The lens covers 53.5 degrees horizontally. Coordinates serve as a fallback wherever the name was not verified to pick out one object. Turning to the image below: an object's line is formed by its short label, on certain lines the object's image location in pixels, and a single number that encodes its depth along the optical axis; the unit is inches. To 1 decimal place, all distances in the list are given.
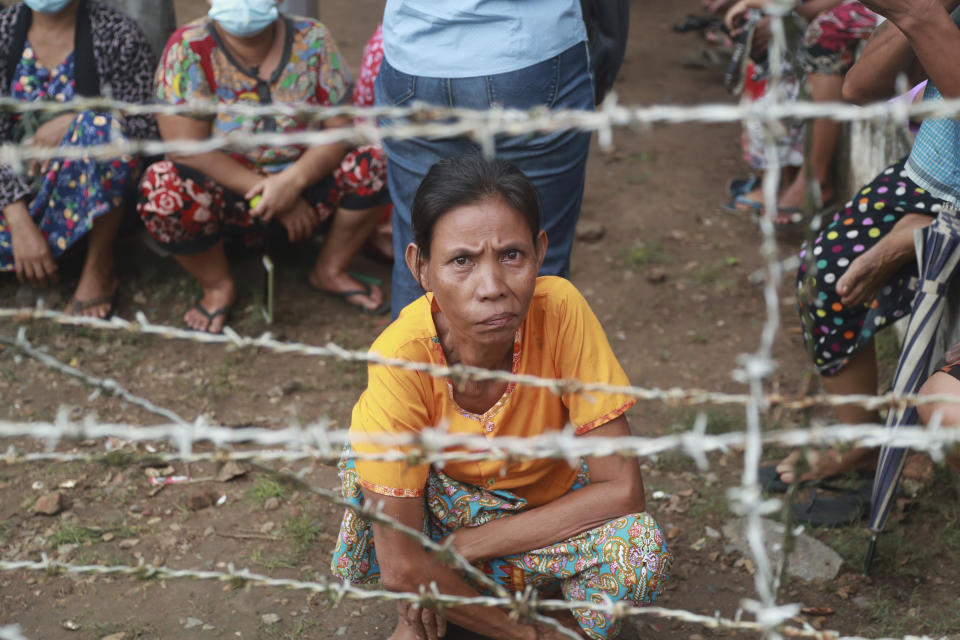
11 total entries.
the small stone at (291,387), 142.6
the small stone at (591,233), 185.2
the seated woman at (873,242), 92.7
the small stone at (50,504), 114.7
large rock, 105.5
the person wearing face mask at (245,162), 149.7
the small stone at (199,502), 117.1
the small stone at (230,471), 122.8
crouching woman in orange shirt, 79.1
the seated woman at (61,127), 154.7
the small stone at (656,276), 171.8
